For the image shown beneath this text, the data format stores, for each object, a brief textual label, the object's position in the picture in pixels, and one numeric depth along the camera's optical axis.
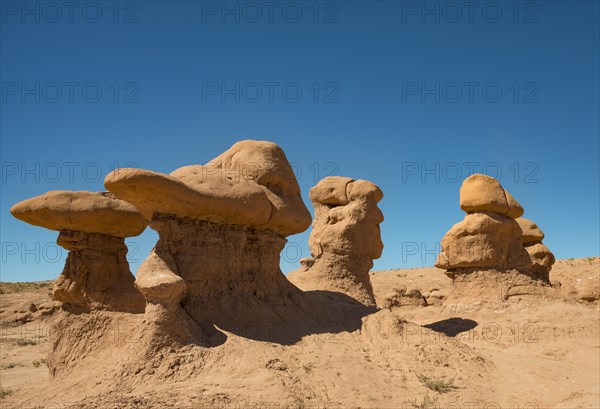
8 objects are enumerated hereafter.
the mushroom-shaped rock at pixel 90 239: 8.90
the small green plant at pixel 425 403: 7.36
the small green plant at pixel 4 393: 8.86
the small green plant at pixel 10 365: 13.70
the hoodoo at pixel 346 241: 12.29
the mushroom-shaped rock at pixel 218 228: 7.48
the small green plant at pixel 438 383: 7.97
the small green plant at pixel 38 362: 13.88
